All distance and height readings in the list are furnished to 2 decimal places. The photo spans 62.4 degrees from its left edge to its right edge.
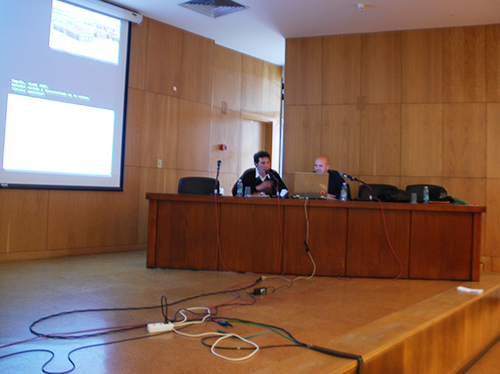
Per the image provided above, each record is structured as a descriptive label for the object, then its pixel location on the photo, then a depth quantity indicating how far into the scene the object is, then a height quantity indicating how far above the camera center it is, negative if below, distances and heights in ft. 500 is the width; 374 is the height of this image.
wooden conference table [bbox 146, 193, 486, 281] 12.91 -1.12
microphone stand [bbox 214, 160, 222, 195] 13.83 +0.30
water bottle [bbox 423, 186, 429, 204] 13.52 +0.34
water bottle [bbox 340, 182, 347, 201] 13.76 +0.33
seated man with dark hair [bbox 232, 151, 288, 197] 15.39 +0.81
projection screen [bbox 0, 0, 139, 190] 14.62 +3.73
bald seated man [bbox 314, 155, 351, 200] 15.58 +0.98
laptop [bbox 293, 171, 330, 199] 13.44 +0.52
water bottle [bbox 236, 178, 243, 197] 14.49 +0.34
